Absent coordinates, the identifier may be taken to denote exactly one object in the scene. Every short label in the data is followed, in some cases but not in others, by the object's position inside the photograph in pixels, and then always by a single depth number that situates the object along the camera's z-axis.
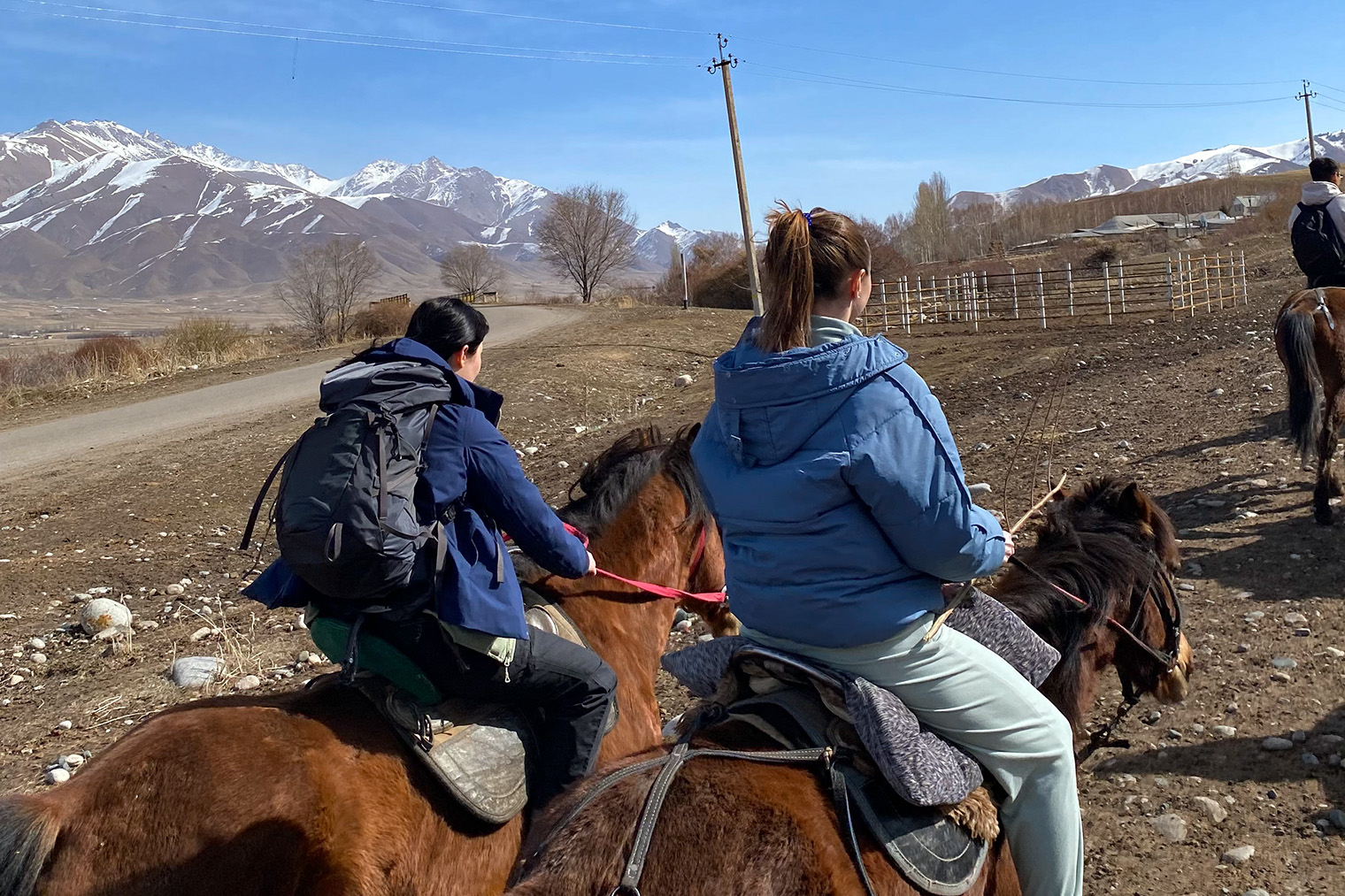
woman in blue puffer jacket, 2.07
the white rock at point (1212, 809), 4.00
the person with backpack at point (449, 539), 2.84
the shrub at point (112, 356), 22.61
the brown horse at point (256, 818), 2.53
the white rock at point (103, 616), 7.40
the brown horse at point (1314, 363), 7.92
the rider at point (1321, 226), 8.67
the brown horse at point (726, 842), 1.89
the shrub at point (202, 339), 25.02
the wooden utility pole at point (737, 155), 26.20
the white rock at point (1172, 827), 3.94
